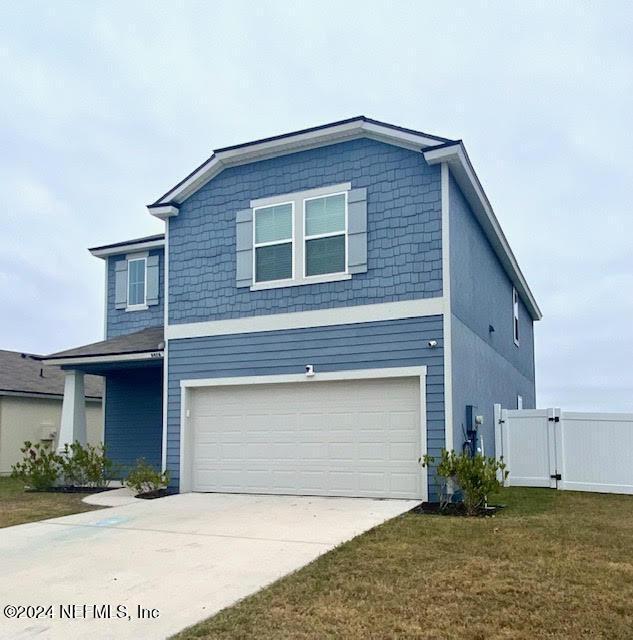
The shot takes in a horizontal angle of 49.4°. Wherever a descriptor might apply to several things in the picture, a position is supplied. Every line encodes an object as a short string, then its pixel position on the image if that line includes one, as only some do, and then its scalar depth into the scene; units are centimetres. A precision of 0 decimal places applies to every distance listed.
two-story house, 1110
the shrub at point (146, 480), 1245
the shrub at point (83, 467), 1377
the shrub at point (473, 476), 979
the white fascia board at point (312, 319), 1106
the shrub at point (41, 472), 1388
